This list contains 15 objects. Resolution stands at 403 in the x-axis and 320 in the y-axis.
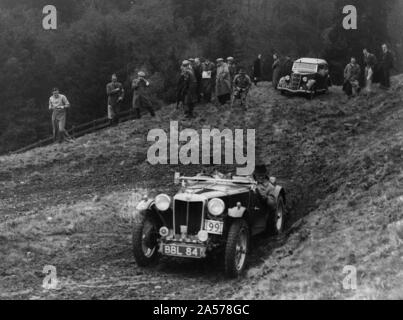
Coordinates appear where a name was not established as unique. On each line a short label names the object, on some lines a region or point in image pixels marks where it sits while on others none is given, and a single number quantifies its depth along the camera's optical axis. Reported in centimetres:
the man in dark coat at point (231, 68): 2371
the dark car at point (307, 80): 2433
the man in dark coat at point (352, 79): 2352
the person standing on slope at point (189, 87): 2108
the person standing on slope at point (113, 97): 2198
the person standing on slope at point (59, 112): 2058
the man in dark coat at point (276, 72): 2617
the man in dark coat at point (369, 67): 2314
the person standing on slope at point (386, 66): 2281
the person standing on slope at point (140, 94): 2188
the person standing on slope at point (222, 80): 2228
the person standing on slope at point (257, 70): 2798
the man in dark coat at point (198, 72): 2241
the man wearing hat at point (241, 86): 2281
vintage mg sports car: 1123
